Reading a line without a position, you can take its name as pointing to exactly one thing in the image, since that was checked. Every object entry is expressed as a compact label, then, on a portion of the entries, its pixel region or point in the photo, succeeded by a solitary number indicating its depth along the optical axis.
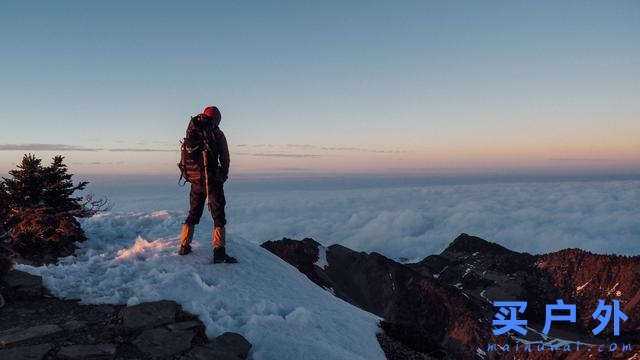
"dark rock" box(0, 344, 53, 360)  6.73
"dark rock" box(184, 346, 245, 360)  7.14
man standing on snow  10.96
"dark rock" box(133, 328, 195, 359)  7.24
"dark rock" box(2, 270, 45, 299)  9.65
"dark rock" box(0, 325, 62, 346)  7.41
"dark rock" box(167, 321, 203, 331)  8.05
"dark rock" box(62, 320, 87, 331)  7.95
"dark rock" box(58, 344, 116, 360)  6.89
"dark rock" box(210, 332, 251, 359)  7.47
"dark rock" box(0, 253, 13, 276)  10.05
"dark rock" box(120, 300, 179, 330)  8.11
